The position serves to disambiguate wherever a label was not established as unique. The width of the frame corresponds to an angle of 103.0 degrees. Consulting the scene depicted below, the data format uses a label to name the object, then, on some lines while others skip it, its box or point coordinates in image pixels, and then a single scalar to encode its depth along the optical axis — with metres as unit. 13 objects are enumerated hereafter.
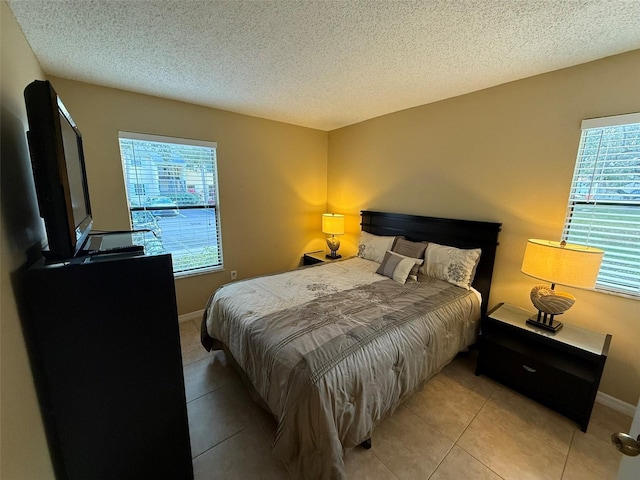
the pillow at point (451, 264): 2.36
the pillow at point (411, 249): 2.53
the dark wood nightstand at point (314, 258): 3.67
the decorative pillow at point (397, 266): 2.46
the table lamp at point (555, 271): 1.63
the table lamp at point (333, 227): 3.64
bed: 1.27
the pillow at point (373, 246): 3.01
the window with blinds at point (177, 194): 2.57
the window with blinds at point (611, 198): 1.73
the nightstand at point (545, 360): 1.68
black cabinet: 0.96
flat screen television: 0.86
